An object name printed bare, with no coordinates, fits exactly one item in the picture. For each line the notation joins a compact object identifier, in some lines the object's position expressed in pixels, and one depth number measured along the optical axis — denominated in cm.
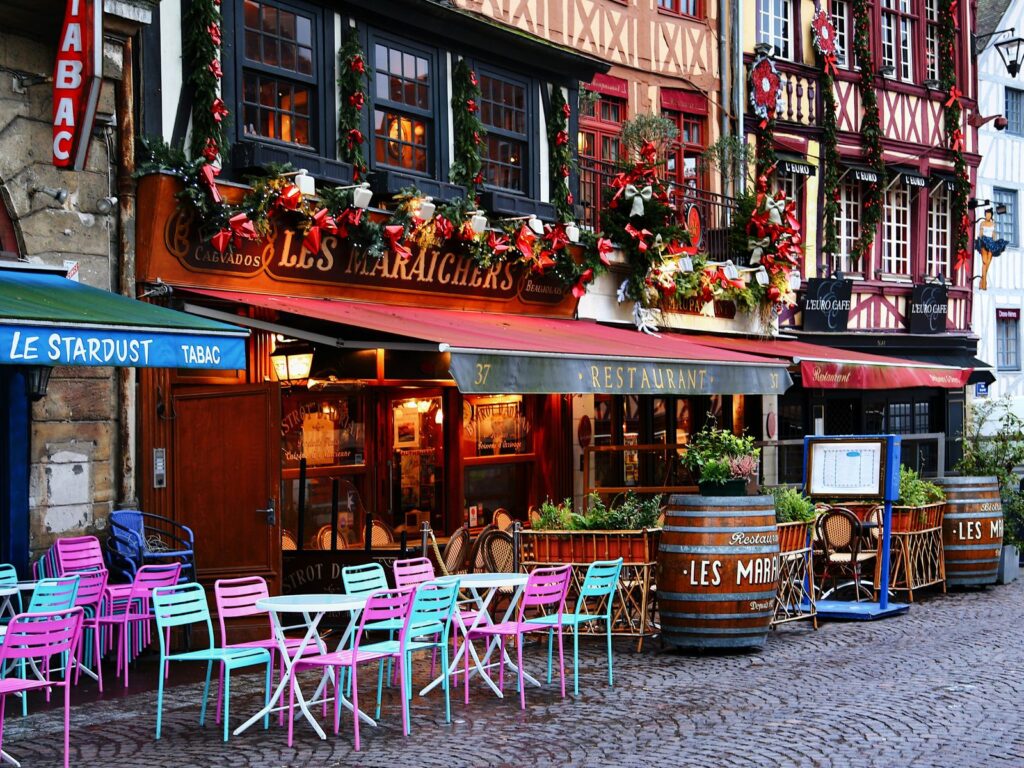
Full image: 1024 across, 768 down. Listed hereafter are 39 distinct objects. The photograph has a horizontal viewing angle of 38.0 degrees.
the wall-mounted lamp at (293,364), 1231
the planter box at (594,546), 1037
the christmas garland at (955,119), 2262
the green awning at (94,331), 823
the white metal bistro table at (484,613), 861
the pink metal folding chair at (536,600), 860
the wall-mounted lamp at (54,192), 1012
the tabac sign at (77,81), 942
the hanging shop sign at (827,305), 2005
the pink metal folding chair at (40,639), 667
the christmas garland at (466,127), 1395
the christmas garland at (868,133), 2111
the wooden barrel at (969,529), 1341
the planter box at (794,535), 1106
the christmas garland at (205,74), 1115
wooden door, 1059
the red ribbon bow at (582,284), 1531
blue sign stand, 1183
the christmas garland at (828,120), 2044
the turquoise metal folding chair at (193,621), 755
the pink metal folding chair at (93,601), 911
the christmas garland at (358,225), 1092
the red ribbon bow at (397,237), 1252
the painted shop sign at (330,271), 1088
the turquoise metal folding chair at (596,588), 890
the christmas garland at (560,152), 1526
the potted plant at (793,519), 1110
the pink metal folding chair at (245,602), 784
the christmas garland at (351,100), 1264
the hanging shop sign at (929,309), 2188
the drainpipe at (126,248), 1061
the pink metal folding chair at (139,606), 945
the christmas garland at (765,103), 1919
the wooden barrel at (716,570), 998
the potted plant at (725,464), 1030
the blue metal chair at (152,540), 1020
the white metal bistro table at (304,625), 750
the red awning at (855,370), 1641
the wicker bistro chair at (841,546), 1224
